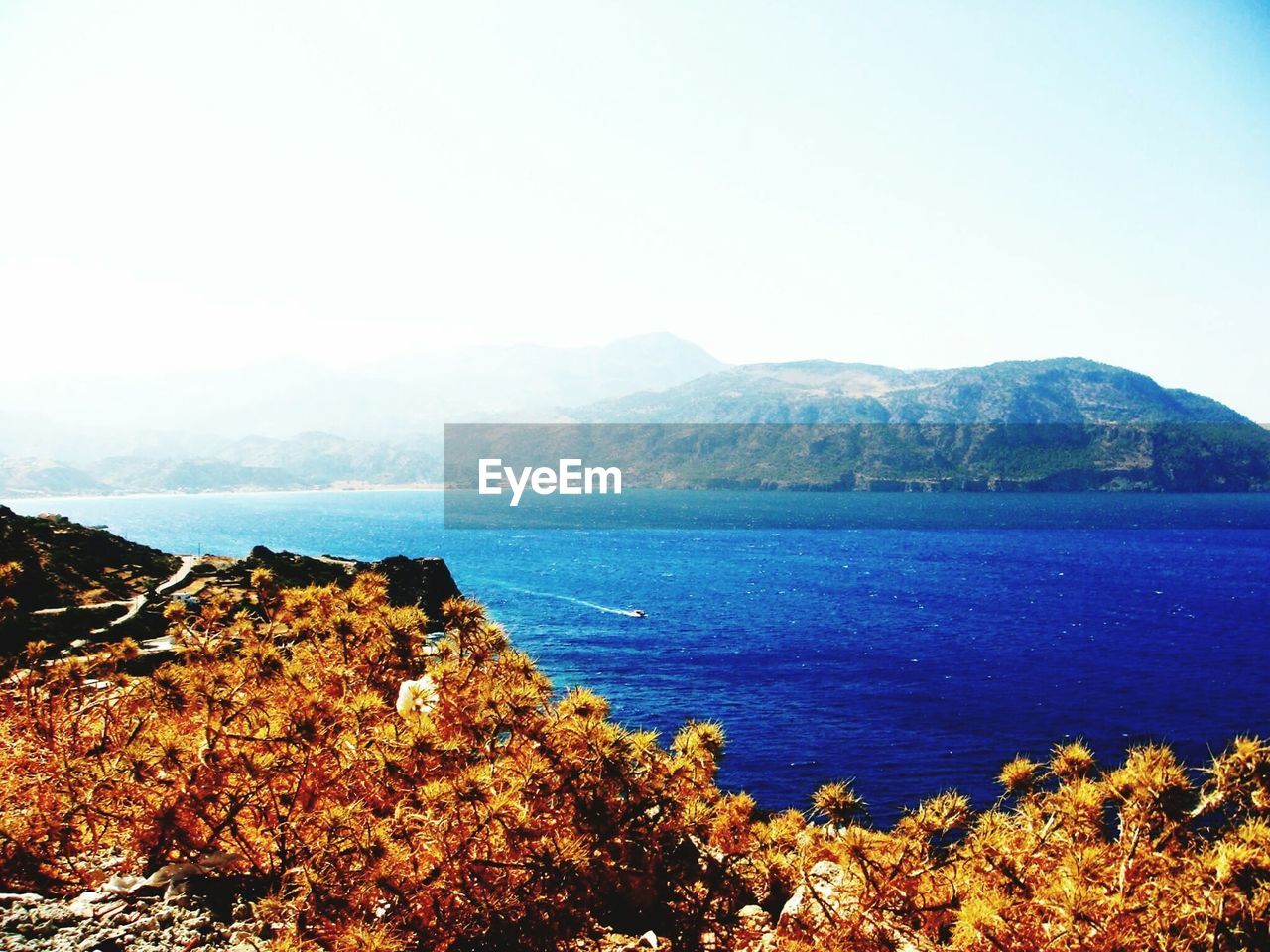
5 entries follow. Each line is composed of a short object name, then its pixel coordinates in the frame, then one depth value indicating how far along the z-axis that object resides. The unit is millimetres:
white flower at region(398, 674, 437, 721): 10422
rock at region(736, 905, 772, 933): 11555
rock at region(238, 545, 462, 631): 67062
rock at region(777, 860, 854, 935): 9766
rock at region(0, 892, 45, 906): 8039
